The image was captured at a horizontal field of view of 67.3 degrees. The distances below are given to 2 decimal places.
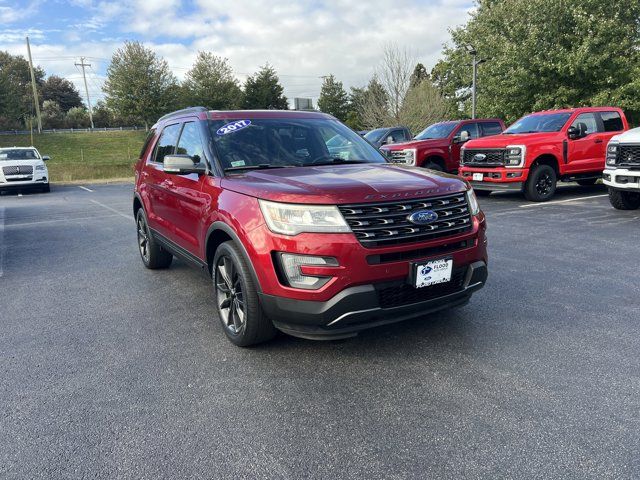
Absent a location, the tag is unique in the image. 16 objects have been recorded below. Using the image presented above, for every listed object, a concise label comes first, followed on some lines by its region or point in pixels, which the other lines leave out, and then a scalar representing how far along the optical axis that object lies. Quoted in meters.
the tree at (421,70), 64.28
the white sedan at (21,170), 17.17
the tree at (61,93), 74.75
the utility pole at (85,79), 71.46
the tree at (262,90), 60.66
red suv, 2.95
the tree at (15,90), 47.66
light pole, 19.86
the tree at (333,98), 67.19
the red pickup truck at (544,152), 10.43
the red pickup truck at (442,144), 13.05
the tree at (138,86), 46.25
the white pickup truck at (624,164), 7.87
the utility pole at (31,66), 37.88
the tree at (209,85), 51.50
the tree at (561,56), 20.45
